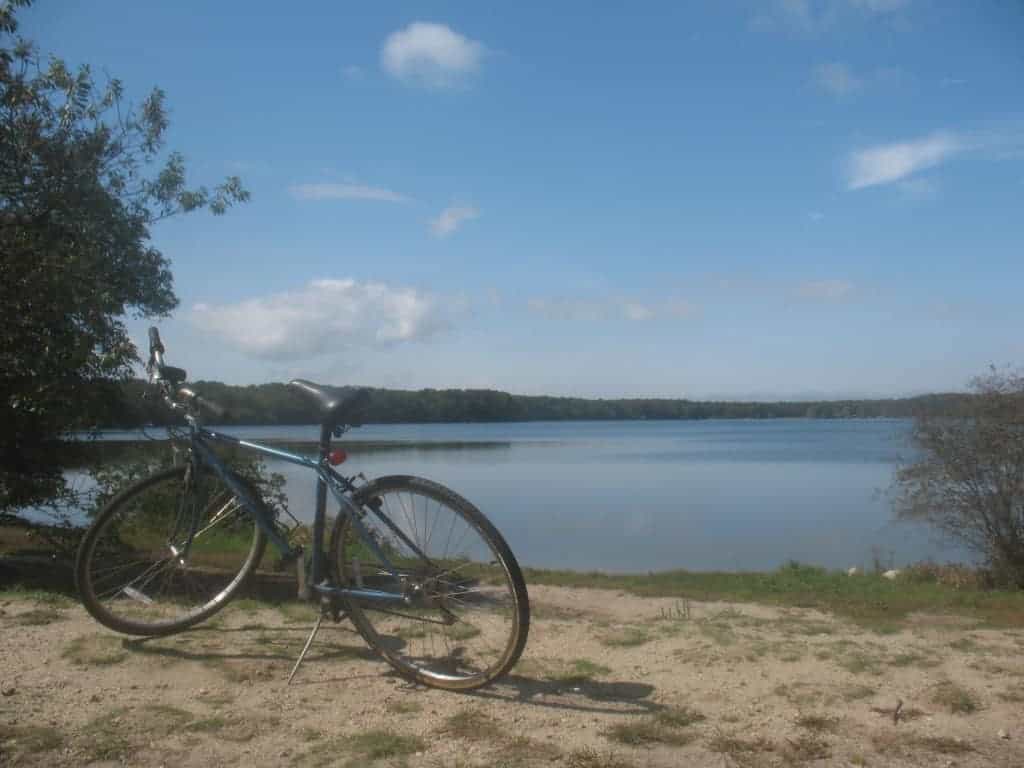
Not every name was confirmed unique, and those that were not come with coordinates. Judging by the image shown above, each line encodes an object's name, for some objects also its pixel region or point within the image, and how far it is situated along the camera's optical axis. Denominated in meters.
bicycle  3.79
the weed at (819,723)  3.18
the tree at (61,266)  5.80
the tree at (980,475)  8.73
